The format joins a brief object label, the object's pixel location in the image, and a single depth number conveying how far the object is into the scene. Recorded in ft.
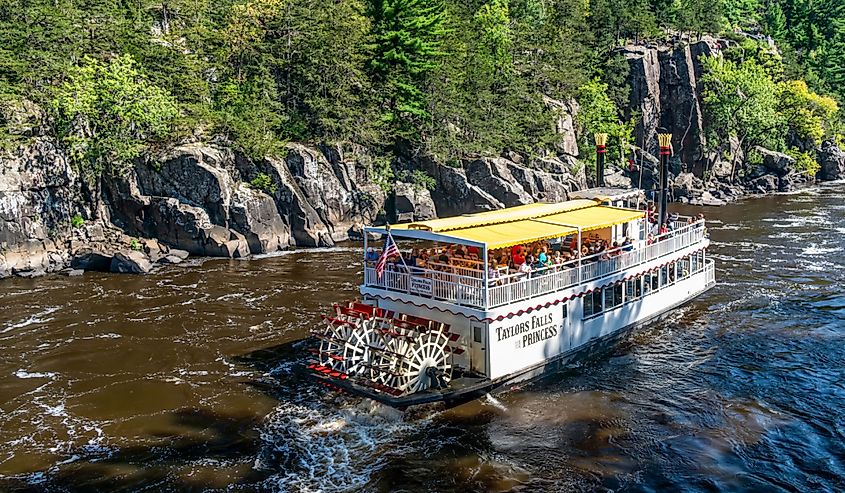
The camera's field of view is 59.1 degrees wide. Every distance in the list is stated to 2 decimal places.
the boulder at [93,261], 140.46
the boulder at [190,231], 151.43
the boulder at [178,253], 148.21
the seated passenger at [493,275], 77.14
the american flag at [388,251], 81.56
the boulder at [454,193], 192.95
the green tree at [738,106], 265.54
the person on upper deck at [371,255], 87.97
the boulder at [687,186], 242.37
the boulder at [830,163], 294.25
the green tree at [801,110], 287.07
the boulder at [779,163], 266.77
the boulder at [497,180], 196.24
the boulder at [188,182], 154.81
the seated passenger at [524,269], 79.66
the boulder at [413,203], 189.26
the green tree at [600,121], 256.73
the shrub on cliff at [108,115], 154.10
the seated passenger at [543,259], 86.43
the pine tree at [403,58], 199.82
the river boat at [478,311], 75.92
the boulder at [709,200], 231.50
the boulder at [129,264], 138.10
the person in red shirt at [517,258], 86.80
